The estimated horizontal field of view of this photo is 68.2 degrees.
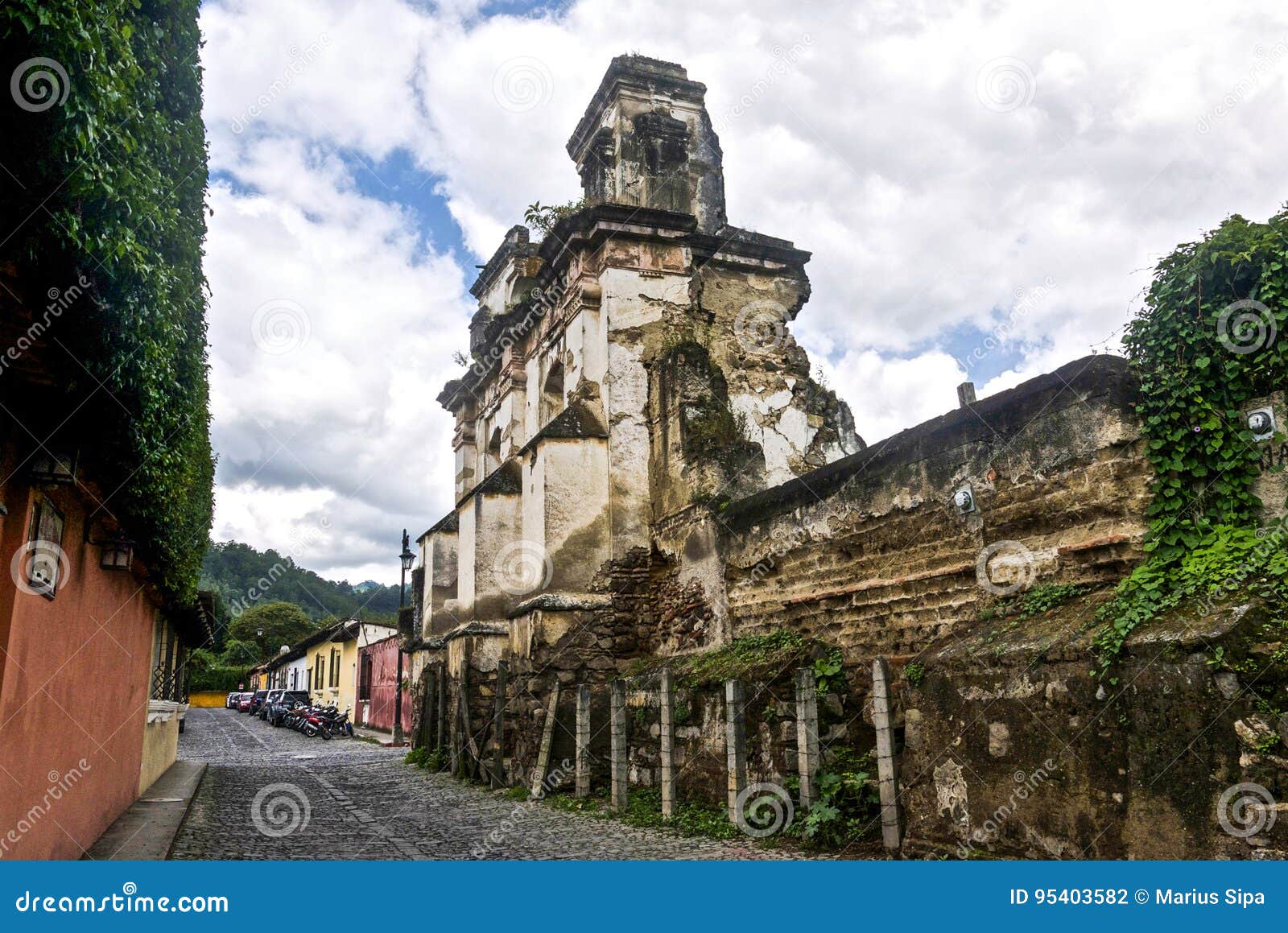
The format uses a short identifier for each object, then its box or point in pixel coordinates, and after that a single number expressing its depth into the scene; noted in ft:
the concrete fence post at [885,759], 21.97
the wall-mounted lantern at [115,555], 22.53
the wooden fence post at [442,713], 52.34
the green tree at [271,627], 212.23
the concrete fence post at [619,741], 32.78
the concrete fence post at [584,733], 36.58
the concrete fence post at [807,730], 24.57
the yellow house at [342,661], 125.59
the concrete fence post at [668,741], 30.17
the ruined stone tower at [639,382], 43.11
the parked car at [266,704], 118.01
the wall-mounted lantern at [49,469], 15.30
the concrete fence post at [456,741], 47.67
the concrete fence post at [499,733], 43.24
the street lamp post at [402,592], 80.02
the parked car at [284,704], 107.14
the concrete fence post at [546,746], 37.99
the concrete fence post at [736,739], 26.81
